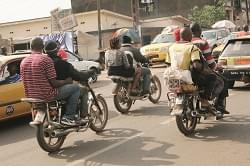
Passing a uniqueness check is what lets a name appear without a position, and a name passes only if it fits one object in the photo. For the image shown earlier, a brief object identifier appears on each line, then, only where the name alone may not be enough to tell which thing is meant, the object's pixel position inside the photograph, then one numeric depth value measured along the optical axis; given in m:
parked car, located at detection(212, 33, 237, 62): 18.76
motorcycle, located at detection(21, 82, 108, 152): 7.30
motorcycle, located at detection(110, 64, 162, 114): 10.62
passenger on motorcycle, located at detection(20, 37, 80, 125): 7.43
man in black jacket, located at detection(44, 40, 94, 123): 7.77
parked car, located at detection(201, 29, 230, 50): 27.46
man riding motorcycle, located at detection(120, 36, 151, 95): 10.81
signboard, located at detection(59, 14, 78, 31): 31.28
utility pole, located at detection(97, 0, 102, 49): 35.12
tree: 54.59
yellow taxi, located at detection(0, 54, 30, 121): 9.52
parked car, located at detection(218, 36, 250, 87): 12.54
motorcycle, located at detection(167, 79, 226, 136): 7.82
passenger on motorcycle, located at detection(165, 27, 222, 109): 7.92
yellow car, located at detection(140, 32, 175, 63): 23.08
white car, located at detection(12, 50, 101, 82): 17.95
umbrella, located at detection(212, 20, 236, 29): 38.40
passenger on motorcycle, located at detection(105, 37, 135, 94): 10.45
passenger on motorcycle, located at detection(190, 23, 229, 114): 8.34
